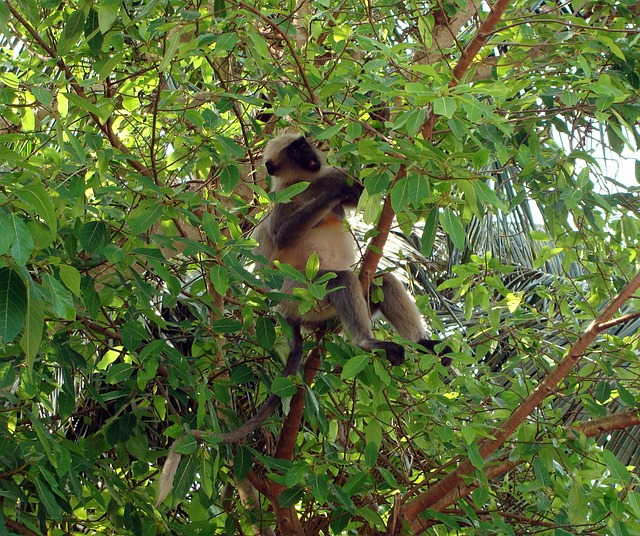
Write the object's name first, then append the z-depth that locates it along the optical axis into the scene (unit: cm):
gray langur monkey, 761
